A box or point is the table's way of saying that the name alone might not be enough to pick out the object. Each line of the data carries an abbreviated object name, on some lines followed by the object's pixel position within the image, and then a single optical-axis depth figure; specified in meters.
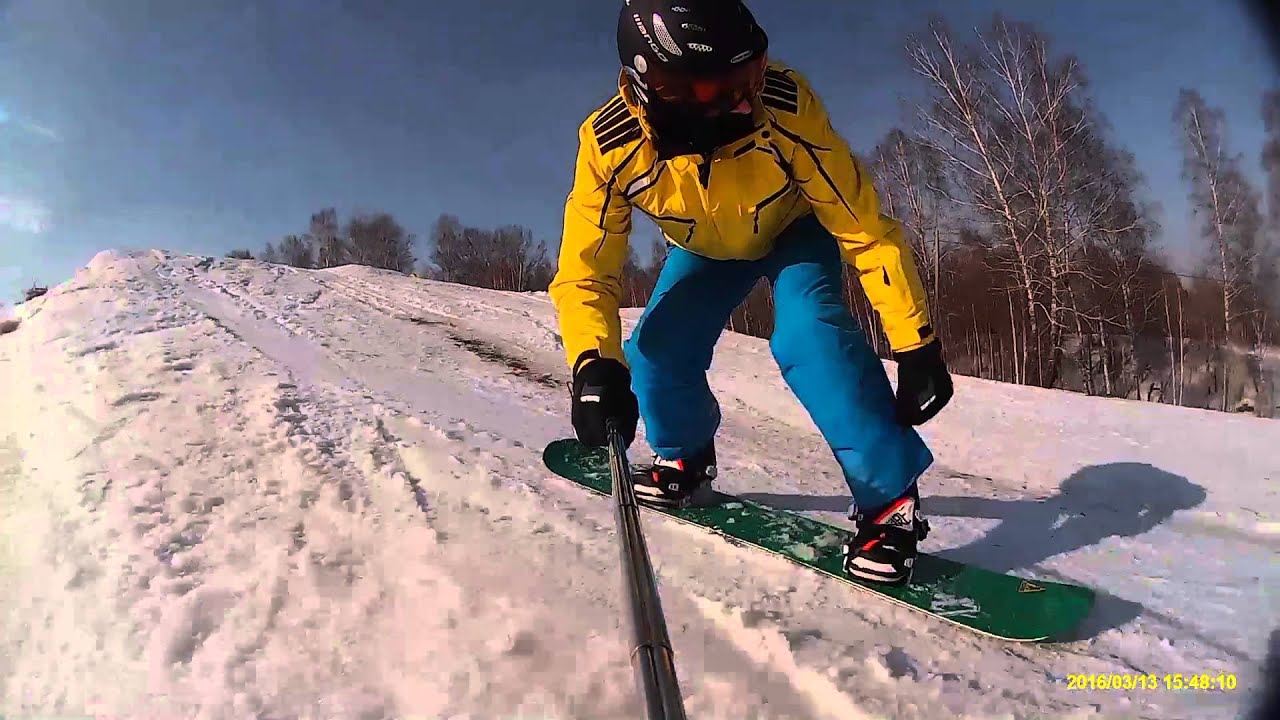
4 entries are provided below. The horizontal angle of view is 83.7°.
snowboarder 1.89
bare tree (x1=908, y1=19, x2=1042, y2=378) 14.12
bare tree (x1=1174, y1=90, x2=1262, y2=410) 12.28
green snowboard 1.75
